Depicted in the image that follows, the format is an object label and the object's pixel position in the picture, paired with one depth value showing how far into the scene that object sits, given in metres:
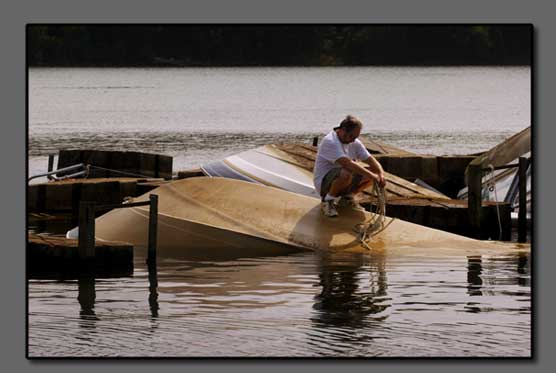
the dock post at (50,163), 27.20
